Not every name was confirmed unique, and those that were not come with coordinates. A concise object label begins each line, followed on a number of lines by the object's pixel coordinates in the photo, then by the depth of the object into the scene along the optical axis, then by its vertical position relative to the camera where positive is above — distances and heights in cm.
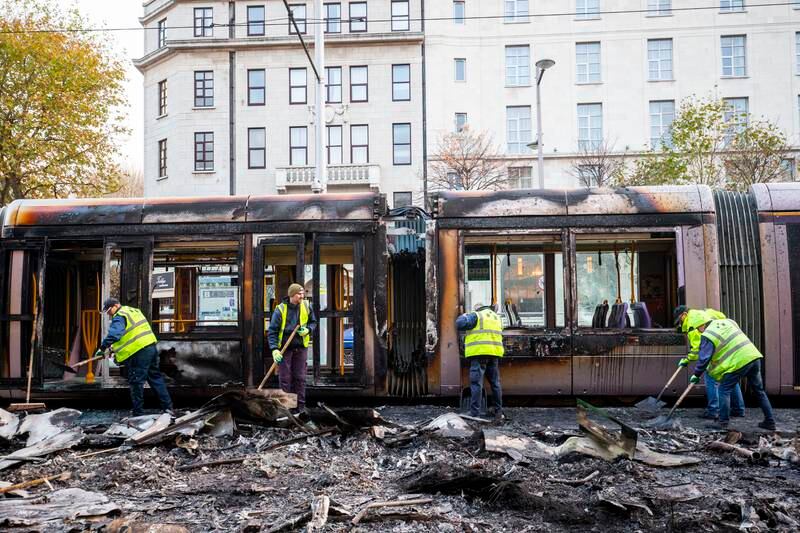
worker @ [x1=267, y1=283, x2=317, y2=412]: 903 -48
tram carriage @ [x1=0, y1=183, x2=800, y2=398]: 927 +30
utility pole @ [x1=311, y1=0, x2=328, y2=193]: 1534 +434
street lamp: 1973 +642
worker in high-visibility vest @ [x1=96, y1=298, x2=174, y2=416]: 896 -59
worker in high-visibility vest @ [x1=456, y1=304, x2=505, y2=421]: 873 -58
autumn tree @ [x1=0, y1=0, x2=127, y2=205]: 2098 +621
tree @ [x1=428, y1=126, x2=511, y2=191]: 2803 +575
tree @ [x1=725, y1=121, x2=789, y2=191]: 2164 +442
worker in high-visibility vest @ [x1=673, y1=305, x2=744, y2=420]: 848 -59
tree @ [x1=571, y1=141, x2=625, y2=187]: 3072 +611
